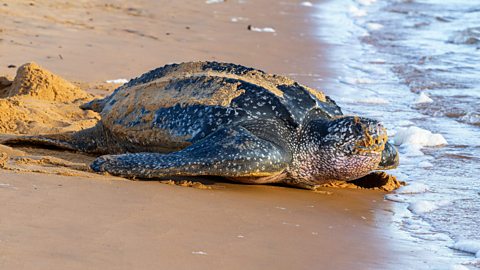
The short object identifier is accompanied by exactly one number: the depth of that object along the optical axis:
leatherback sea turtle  7.73
